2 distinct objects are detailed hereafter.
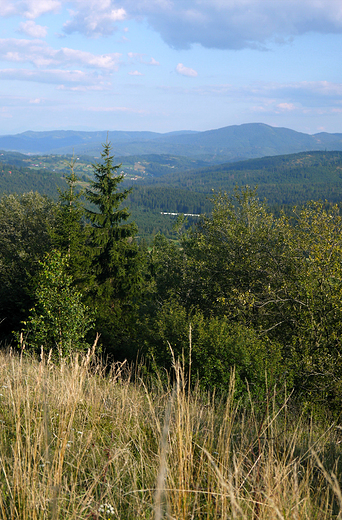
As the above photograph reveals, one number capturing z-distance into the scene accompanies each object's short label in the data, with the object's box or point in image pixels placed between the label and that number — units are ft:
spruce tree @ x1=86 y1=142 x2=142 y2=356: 77.30
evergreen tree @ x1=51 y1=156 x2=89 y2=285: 73.61
